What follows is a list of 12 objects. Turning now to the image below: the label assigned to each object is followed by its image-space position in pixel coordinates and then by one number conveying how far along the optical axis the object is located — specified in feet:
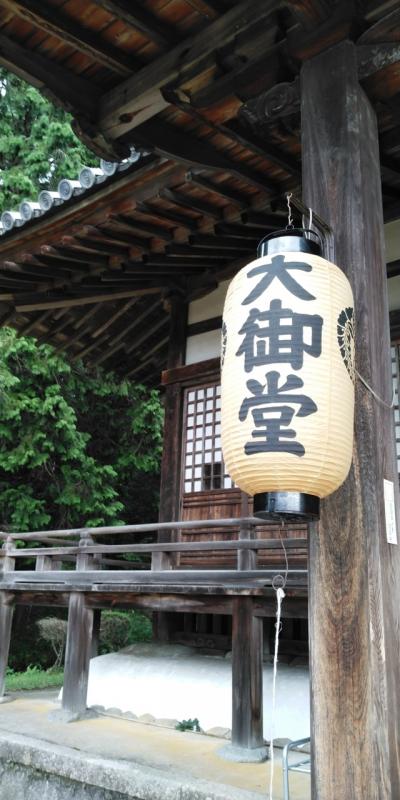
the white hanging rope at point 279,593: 9.78
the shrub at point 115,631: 46.39
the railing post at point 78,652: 22.75
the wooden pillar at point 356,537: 8.73
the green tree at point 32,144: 50.62
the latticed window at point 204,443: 26.45
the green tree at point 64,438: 45.21
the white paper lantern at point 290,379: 8.72
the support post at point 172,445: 27.35
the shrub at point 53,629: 44.57
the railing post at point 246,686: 18.12
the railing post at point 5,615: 25.94
